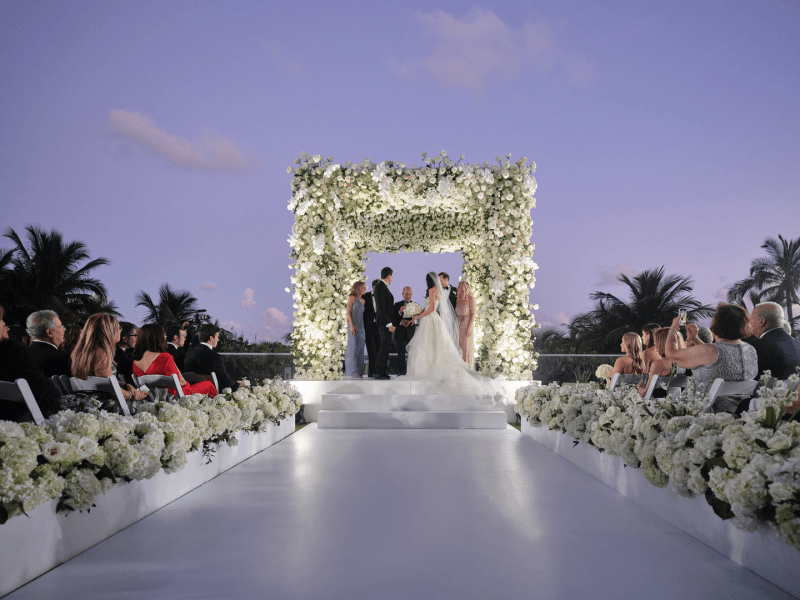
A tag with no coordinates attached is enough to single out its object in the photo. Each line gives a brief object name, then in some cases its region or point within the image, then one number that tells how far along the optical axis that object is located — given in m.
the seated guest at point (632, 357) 5.72
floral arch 8.76
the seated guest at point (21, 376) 2.82
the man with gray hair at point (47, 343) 3.77
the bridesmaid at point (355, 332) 9.16
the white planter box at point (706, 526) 2.16
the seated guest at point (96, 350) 3.69
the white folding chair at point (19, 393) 2.70
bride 8.52
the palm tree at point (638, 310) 20.86
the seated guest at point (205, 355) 5.59
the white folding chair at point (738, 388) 3.56
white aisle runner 2.17
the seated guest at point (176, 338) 6.14
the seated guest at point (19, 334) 5.01
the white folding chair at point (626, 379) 5.61
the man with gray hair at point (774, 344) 3.83
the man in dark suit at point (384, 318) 9.10
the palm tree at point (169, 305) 19.38
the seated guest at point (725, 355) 3.64
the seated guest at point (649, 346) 5.43
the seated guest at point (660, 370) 4.54
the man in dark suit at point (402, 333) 9.65
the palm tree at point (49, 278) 17.45
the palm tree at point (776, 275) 23.56
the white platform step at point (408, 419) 7.84
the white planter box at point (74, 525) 2.12
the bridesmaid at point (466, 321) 9.38
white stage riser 8.59
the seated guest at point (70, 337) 4.12
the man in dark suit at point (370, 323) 9.30
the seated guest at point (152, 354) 4.59
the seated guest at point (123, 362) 4.62
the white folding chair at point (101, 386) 3.59
